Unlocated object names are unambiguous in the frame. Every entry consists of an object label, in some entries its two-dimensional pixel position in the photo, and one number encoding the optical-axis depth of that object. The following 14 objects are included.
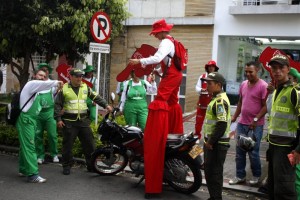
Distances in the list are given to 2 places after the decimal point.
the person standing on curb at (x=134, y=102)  8.30
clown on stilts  5.73
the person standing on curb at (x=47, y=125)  7.35
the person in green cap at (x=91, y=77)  8.88
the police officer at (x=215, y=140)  5.06
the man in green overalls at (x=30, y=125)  6.19
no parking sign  7.81
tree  9.25
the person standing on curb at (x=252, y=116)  6.16
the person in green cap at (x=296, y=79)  4.69
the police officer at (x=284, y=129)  4.32
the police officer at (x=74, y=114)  6.73
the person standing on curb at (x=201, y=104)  8.48
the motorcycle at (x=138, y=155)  5.82
